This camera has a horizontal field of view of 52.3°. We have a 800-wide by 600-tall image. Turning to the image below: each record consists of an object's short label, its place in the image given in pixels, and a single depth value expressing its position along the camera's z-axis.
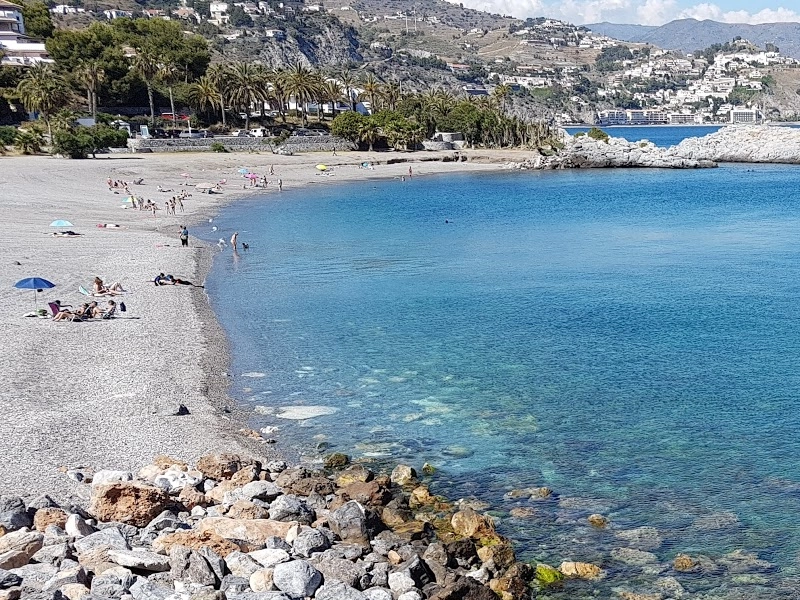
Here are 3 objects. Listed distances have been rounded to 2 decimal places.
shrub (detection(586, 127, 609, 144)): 149.00
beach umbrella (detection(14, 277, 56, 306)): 30.58
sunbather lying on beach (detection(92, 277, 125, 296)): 33.62
